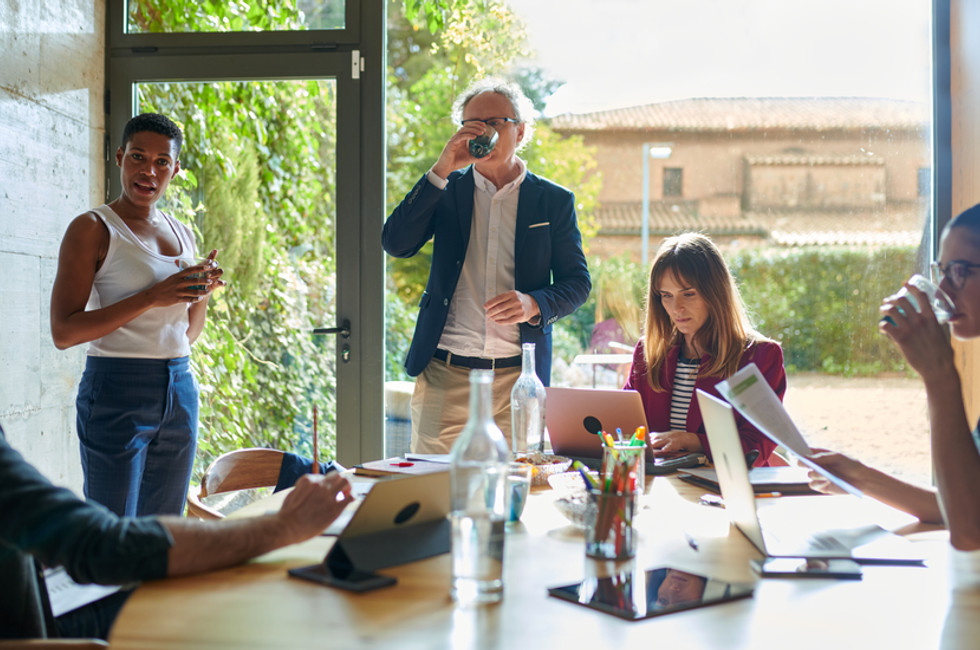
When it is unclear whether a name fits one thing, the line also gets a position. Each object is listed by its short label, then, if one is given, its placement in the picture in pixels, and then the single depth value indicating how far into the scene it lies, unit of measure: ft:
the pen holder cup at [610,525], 4.18
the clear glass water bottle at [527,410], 6.41
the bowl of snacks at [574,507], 4.83
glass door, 11.65
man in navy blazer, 9.30
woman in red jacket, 7.75
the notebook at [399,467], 6.10
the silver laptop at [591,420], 6.45
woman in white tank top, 7.97
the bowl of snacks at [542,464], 6.17
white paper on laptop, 4.75
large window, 11.68
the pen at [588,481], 4.35
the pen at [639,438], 5.50
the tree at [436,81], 11.89
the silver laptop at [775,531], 4.25
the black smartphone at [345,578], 3.77
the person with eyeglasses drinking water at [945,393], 4.42
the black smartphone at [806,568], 3.97
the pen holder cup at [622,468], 4.22
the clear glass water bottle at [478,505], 3.59
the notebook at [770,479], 5.83
